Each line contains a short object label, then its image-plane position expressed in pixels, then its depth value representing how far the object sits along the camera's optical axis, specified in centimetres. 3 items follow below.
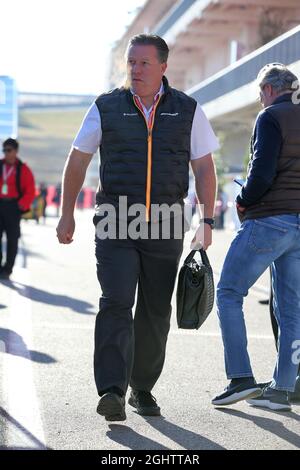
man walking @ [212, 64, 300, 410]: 612
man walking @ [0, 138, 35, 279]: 1373
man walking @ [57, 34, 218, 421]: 589
